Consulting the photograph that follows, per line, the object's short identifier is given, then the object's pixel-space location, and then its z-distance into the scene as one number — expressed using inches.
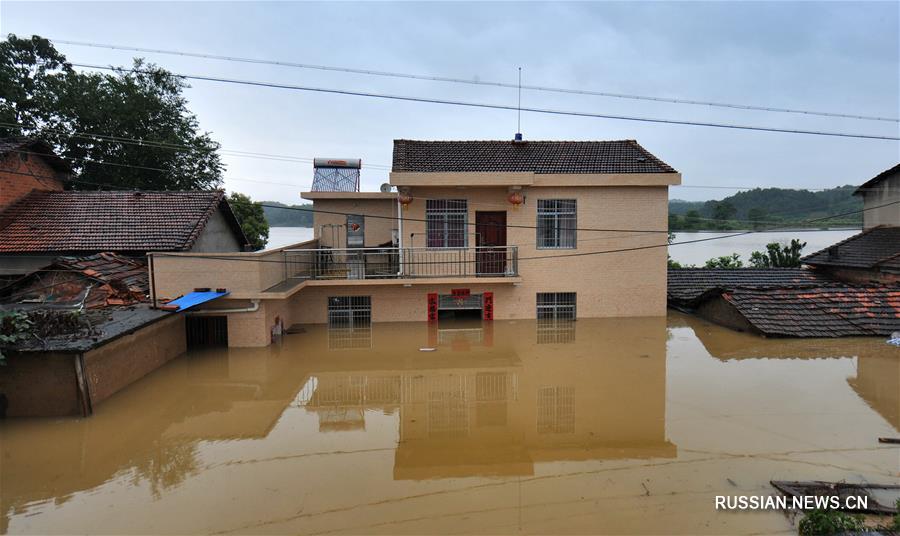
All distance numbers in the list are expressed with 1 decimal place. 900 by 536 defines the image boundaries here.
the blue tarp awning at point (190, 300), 381.1
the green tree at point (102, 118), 876.0
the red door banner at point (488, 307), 552.4
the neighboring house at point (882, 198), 666.2
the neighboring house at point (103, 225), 533.0
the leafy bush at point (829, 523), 164.2
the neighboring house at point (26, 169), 571.8
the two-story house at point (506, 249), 529.3
